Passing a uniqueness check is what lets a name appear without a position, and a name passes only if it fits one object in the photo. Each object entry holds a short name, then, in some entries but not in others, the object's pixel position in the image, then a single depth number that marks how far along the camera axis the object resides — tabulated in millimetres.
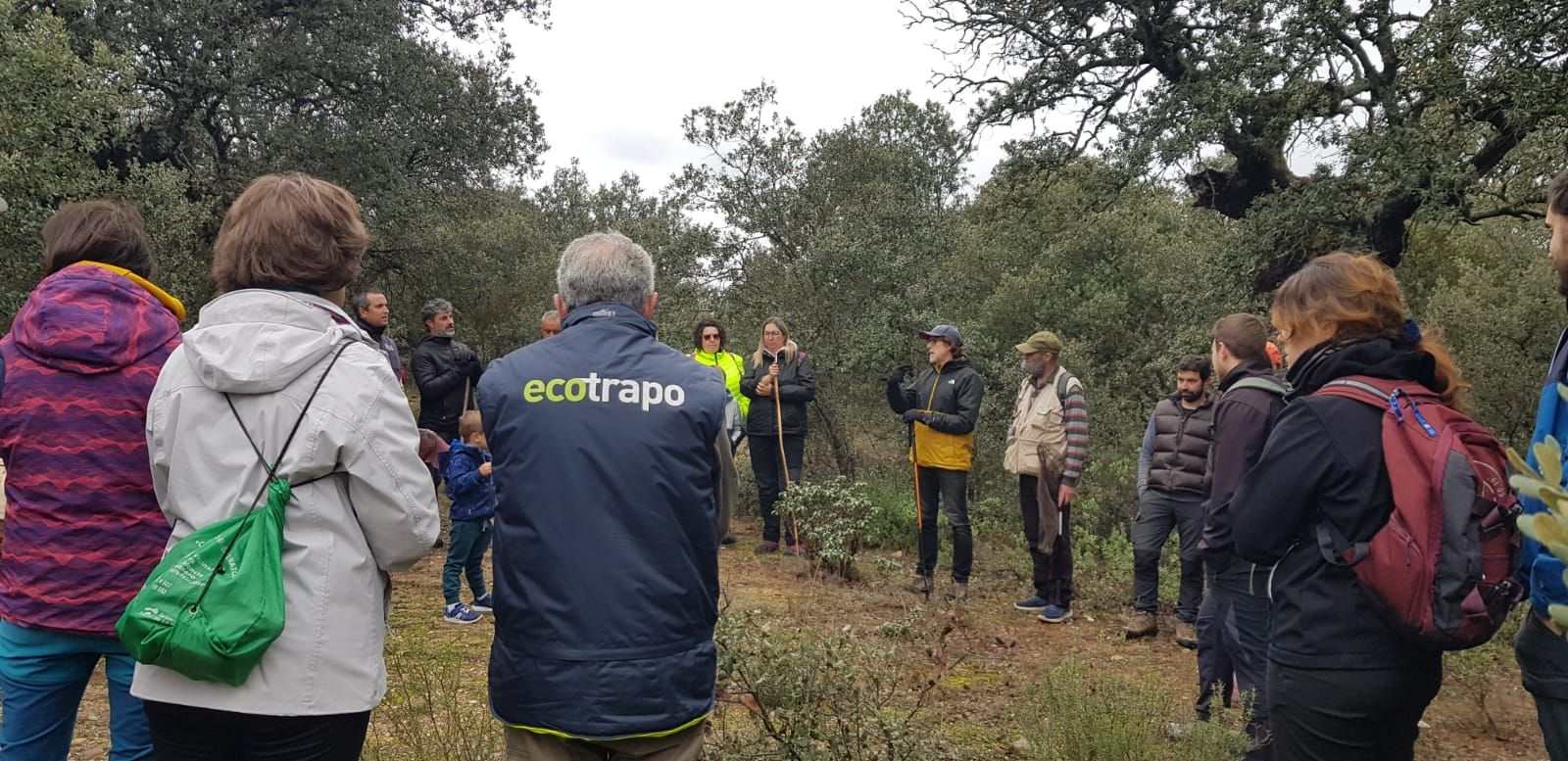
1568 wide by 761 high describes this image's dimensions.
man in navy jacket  2170
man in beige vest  7062
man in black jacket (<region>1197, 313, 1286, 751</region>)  3758
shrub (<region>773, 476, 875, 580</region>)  6652
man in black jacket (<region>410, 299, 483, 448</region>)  7455
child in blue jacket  5949
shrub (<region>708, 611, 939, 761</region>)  3281
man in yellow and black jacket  7293
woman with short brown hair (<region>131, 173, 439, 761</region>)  1925
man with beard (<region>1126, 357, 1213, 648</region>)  6109
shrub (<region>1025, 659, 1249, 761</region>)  3465
